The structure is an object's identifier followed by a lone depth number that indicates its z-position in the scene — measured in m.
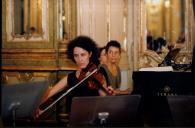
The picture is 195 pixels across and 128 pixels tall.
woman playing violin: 3.92
